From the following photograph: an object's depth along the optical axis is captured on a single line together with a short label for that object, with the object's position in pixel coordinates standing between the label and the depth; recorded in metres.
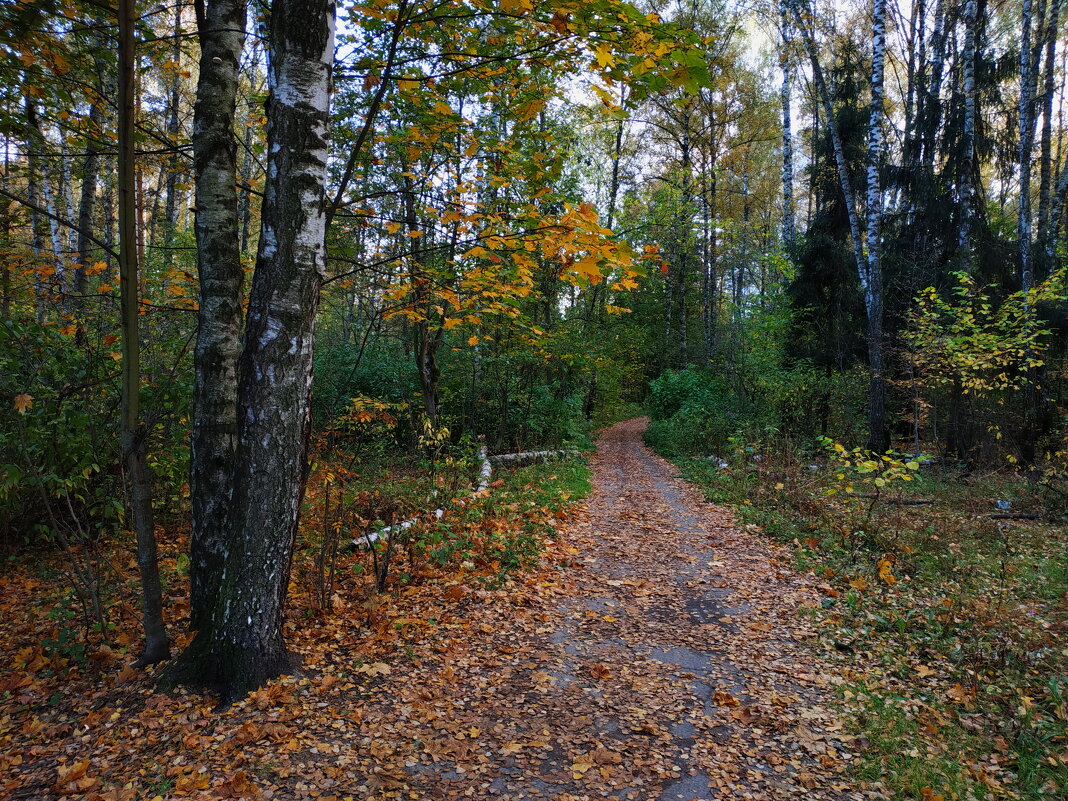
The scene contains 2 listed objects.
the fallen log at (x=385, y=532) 5.53
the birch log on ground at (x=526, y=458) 11.89
